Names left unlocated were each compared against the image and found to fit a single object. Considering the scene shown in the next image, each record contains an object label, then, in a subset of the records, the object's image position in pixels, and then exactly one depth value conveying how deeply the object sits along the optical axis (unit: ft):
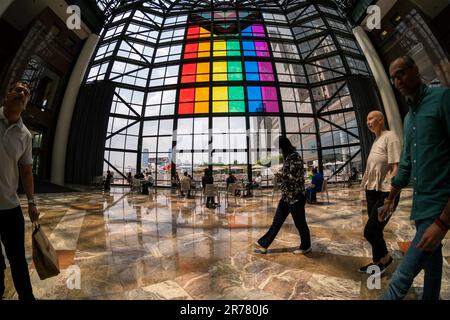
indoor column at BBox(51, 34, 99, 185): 36.68
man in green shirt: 2.90
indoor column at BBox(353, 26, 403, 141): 33.42
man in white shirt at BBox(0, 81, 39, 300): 3.77
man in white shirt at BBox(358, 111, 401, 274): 5.54
